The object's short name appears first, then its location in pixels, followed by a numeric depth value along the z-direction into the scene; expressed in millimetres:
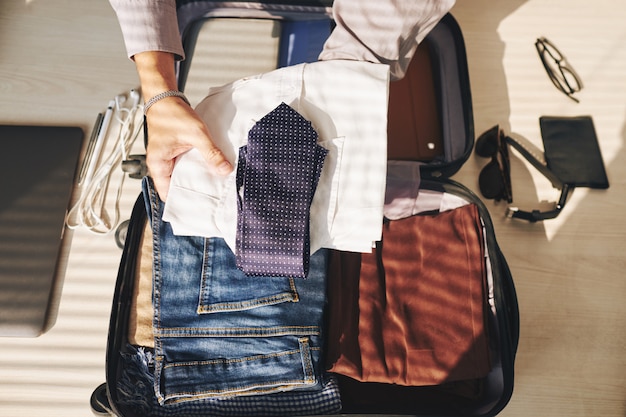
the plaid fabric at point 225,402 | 612
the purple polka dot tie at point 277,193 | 570
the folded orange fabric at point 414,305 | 616
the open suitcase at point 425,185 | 615
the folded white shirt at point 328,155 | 586
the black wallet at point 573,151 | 804
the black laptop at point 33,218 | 705
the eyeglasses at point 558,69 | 869
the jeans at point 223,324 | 592
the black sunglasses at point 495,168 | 777
